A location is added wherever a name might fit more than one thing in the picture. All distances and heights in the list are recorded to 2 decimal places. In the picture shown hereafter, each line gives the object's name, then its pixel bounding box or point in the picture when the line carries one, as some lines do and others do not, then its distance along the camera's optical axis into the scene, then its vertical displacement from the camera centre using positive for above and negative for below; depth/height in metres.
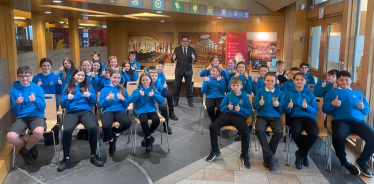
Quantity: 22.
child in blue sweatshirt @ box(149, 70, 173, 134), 5.41 -0.71
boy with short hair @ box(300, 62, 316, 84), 5.76 -0.26
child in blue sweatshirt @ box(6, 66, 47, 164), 4.05 -0.80
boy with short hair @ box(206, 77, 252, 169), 4.37 -0.95
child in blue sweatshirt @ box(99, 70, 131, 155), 4.49 -0.85
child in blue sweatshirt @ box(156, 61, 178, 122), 6.34 -0.91
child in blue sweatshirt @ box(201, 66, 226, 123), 5.63 -0.69
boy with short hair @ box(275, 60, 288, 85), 6.17 -0.41
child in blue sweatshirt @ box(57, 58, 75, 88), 5.42 -0.32
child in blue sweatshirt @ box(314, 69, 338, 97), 4.99 -0.52
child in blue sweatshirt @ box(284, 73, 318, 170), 4.24 -0.90
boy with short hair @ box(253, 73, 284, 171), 4.27 -0.91
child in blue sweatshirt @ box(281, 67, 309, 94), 5.46 -0.53
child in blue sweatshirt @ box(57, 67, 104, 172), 4.20 -0.86
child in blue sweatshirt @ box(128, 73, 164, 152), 4.73 -0.79
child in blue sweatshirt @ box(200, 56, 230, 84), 6.30 -0.36
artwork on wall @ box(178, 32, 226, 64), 10.04 +0.35
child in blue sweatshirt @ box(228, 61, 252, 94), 5.77 -0.44
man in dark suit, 7.72 -0.31
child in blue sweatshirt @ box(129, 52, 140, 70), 7.19 -0.20
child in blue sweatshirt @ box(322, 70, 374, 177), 4.03 -0.90
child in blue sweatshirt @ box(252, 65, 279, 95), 5.65 -0.51
